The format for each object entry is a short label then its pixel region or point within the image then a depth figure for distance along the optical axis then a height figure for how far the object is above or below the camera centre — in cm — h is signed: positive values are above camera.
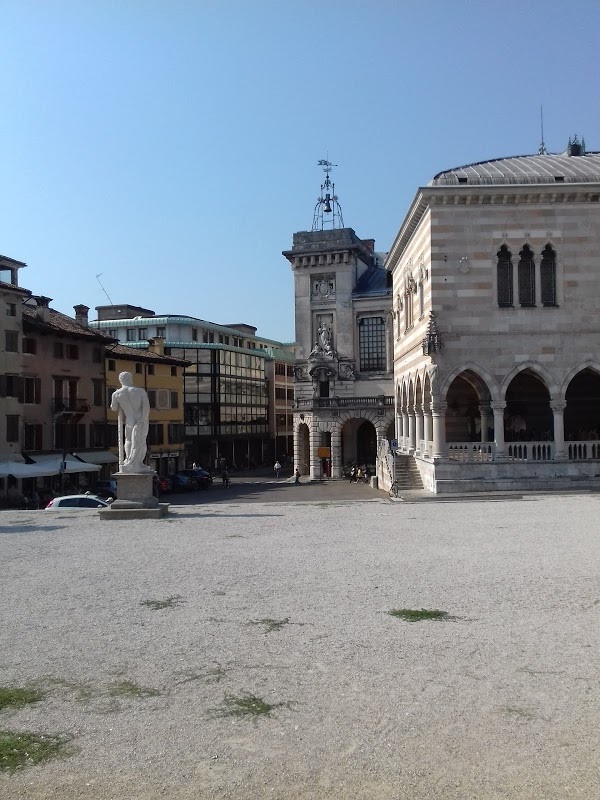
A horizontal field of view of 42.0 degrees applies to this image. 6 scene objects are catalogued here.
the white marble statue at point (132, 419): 2134 +55
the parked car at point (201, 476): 4903 -244
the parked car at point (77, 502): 2589 -208
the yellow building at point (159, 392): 5269 +335
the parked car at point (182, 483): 4722 -271
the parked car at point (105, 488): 3803 -245
